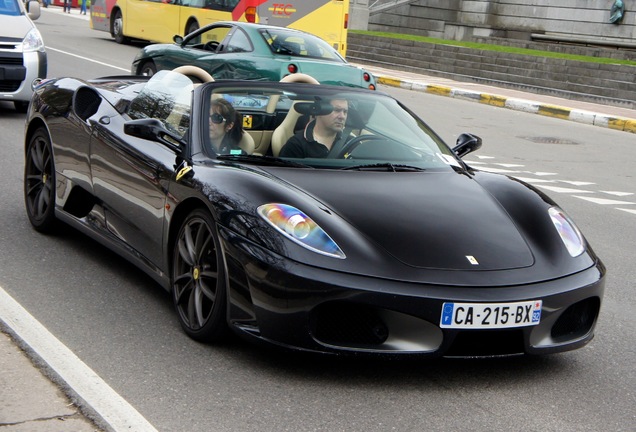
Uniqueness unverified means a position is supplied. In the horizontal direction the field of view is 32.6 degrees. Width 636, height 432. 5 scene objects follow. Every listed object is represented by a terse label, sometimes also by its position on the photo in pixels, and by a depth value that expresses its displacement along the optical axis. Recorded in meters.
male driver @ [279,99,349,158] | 5.64
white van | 12.92
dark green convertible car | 16.44
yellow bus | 26.14
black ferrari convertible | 4.47
